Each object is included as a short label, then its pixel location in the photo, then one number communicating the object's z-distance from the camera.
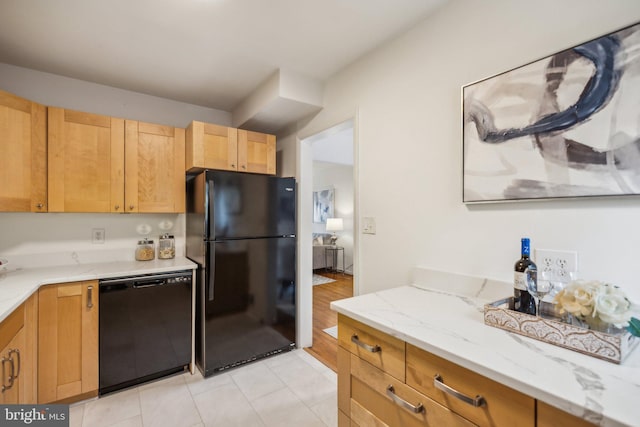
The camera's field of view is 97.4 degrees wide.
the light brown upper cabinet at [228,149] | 2.40
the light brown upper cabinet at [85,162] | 2.06
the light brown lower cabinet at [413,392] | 0.72
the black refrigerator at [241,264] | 2.22
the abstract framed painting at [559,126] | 0.96
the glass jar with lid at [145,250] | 2.52
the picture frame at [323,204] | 6.92
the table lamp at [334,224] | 6.52
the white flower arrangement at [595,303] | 0.79
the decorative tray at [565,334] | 0.76
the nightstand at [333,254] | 6.52
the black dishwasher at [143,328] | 1.97
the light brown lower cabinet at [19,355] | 1.32
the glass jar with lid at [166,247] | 2.62
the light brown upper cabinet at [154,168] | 2.34
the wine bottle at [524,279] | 1.02
